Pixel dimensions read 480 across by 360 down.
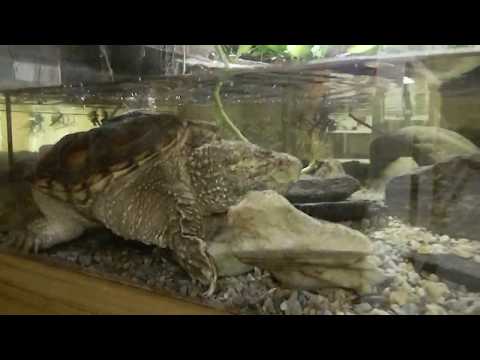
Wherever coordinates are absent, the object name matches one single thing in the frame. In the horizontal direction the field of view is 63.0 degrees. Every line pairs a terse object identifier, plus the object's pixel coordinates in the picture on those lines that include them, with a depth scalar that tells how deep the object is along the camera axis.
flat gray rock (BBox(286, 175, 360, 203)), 0.76
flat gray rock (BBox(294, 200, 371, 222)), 0.75
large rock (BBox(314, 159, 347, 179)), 0.75
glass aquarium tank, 0.70
